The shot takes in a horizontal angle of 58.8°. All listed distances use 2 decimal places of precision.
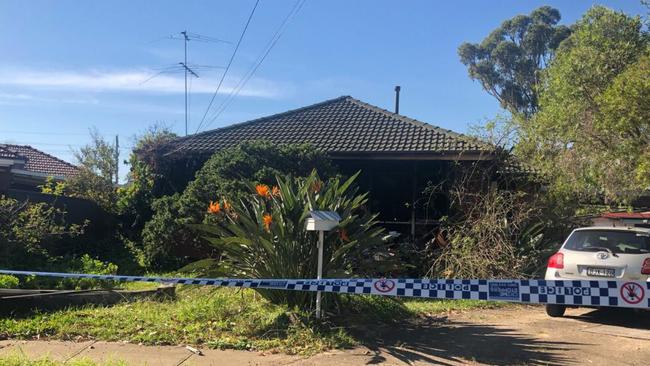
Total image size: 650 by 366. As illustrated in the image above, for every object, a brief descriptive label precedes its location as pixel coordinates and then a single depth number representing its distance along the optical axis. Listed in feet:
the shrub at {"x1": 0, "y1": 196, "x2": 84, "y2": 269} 37.04
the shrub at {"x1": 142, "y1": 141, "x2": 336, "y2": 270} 43.11
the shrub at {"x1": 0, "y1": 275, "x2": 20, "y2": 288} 27.61
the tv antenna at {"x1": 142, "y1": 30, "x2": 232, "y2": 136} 69.91
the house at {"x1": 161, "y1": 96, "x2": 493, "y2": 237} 49.11
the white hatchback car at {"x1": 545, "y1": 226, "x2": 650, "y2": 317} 26.55
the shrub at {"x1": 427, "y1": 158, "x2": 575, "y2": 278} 37.37
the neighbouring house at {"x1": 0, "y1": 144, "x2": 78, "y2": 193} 48.57
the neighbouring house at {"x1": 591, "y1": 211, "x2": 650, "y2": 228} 49.19
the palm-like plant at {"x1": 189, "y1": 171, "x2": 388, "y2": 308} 23.67
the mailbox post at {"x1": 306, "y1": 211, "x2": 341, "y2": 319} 21.88
